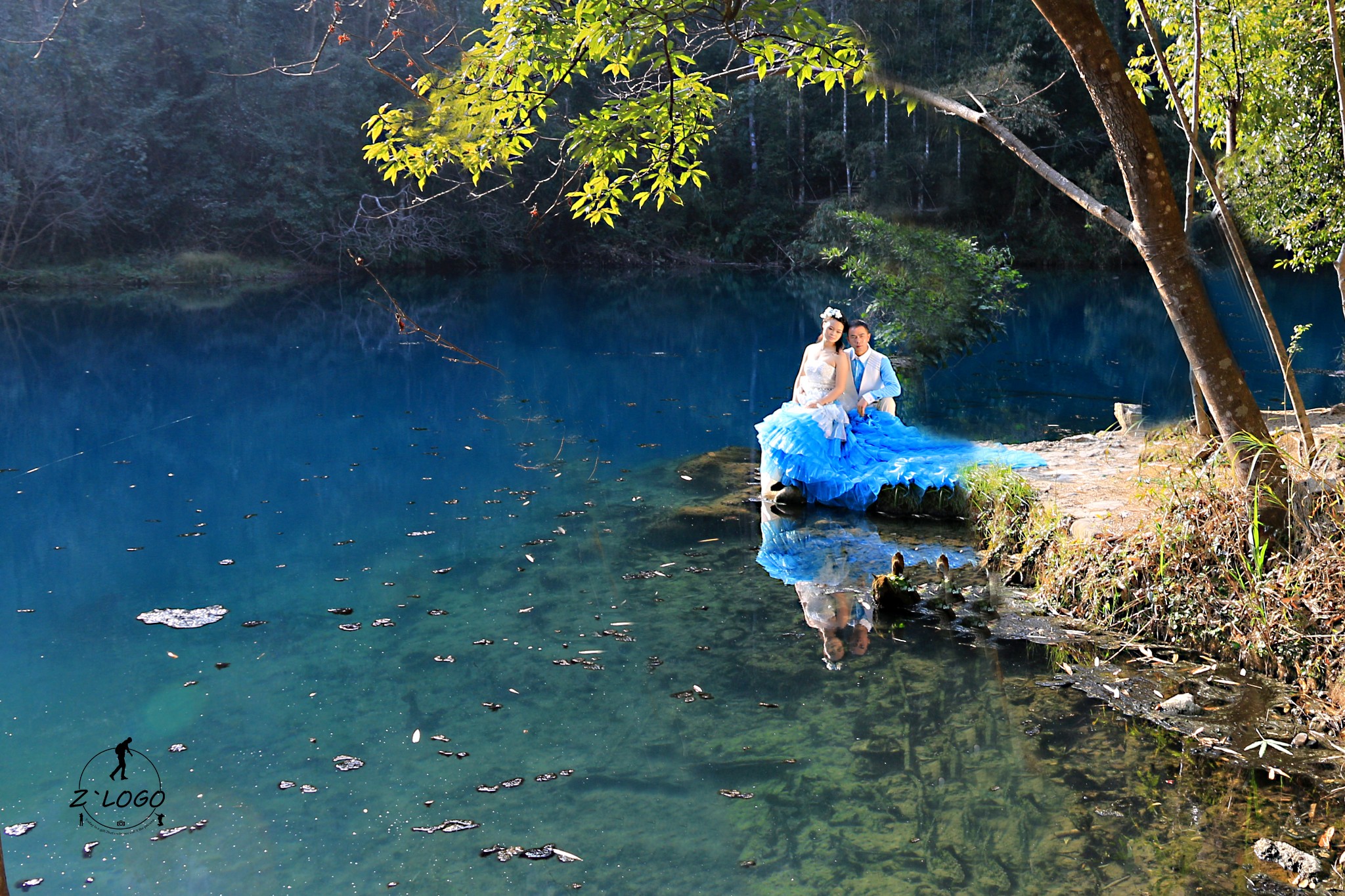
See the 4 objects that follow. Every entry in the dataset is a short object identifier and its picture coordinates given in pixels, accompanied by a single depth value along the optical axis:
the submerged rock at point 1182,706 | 4.66
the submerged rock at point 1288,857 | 3.54
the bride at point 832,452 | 7.89
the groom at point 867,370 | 8.71
